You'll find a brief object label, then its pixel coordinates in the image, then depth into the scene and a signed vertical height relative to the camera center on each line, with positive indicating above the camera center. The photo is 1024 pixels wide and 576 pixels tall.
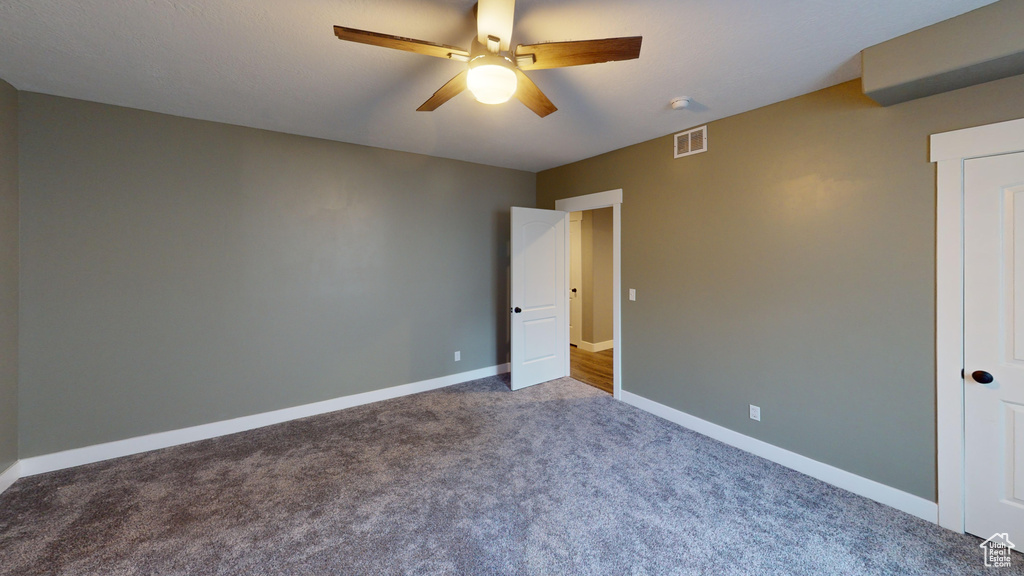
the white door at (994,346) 1.84 -0.34
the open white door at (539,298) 4.16 -0.15
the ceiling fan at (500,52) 1.50 +1.01
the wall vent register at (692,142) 3.06 +1.21
